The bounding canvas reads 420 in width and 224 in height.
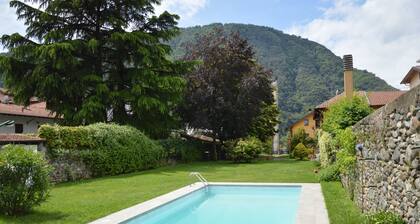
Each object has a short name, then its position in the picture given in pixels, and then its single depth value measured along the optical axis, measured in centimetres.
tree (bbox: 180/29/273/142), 2897
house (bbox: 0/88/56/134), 2812
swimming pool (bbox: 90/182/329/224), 947
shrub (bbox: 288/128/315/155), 3956
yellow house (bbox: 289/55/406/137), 2256
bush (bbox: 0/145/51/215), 911
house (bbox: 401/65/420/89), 3113
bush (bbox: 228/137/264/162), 2769
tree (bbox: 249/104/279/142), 3522
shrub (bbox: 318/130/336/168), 1549
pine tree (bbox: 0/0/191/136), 2342
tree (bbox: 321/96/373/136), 1236
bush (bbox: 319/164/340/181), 1469
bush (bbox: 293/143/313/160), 3247
